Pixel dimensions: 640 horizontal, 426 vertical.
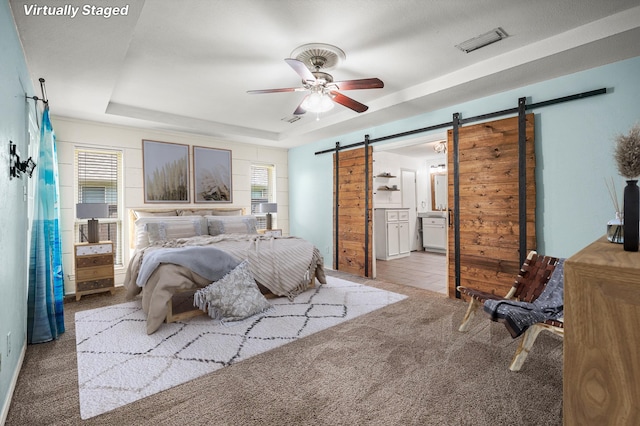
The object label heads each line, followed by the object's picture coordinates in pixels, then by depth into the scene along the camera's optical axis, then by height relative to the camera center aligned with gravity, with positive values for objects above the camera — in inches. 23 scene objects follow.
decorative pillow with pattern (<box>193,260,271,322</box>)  126.4 -35.6
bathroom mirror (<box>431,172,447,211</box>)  324.5 +20.5
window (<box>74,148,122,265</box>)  182.2 +18.5
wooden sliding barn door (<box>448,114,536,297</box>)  137.2 +2.4
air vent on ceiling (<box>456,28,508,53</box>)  106.2 +60.8
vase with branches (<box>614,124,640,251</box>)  45.7 +4.7
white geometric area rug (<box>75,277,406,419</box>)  82.5 -44.6
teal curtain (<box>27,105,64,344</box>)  106.6 -14.9
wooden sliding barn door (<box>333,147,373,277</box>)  205.2 -1.0
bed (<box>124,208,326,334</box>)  123.7 -20.1
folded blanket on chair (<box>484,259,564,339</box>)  85.4 -30.0
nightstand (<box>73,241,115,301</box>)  163.0 -27.5
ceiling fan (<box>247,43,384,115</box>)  108.0 +47.2
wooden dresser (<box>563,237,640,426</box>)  35.0 -16.0
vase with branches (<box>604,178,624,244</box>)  51.2 -4.1
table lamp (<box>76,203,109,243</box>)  162.7 +1.5
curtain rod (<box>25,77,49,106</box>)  122.6 +54.9
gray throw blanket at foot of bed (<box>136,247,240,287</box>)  125.0 -19.4
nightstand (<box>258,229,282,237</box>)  229.7 -13.8
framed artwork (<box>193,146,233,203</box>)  222.5 +29.5
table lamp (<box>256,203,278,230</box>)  241.0 +4.2
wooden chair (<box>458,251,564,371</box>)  108.0 -27.6
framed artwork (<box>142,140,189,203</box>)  201.9 +29.7
